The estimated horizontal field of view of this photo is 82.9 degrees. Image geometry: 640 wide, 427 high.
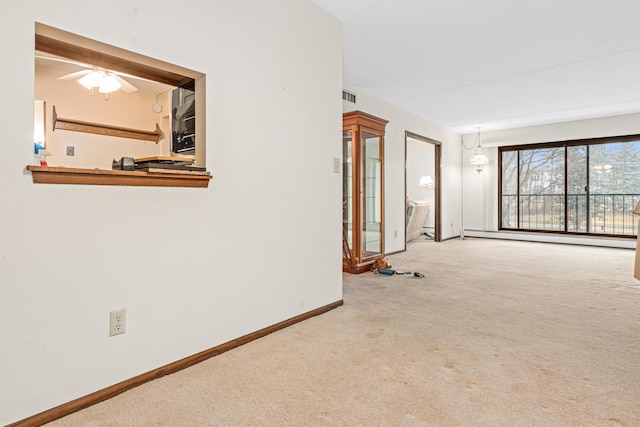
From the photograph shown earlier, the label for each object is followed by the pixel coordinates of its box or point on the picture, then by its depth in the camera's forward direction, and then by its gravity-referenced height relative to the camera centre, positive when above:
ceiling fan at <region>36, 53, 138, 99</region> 2.99 +1.12
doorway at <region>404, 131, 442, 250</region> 7.39 +0.50
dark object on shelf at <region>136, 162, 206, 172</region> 1.78 +0.23
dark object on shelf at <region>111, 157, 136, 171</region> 1.74 +0.22
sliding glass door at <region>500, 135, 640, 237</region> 6.84 +0.49
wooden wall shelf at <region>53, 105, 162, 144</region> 3.45 +0.86
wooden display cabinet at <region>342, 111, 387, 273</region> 4.32 +0.26
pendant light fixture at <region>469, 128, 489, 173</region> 7.62 +1.12
